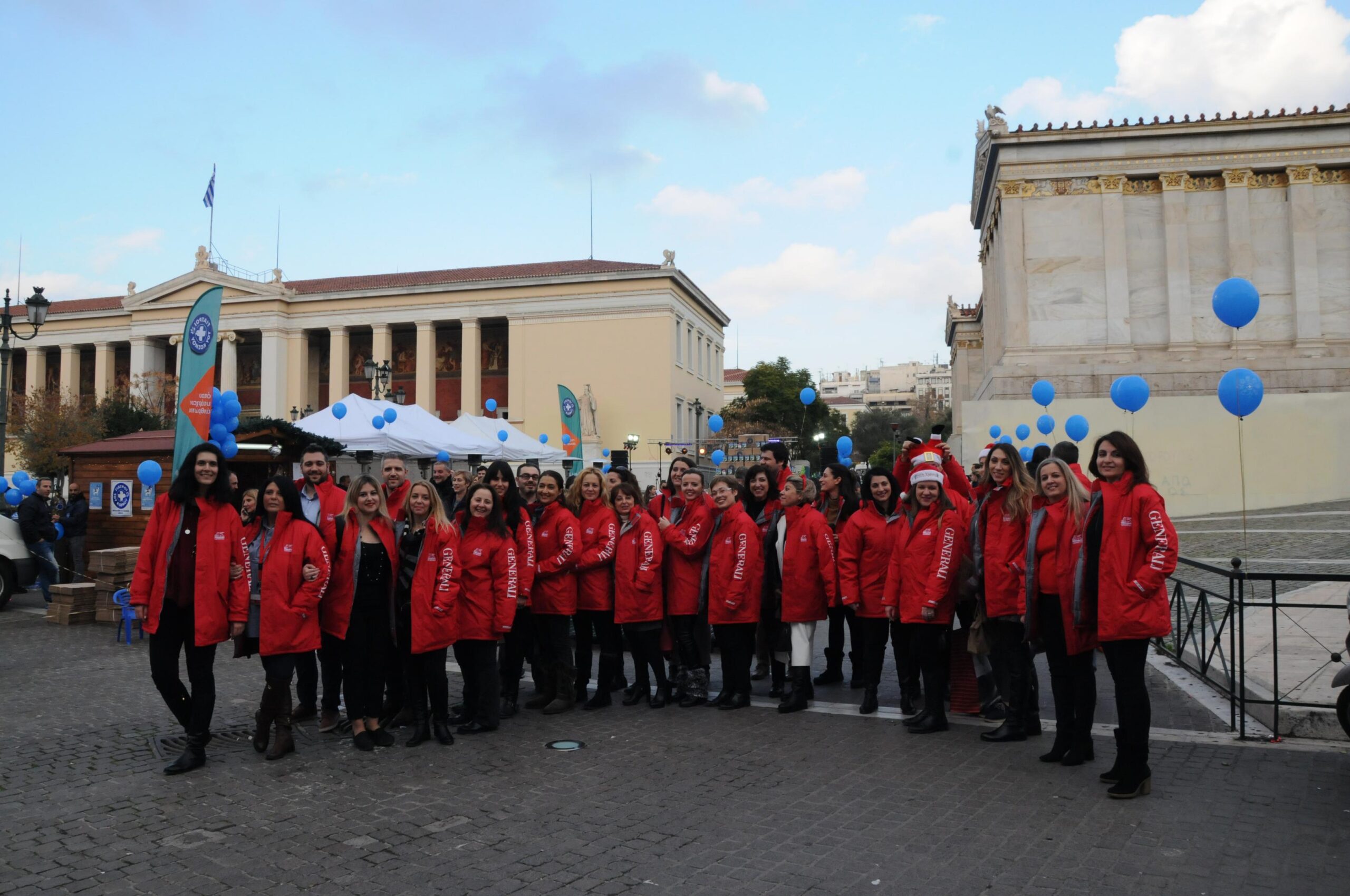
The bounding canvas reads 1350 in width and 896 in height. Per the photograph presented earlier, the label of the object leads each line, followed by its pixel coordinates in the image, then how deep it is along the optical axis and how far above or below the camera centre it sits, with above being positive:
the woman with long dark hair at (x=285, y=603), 5.90 -0.70
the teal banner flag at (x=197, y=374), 11.47 +1.57
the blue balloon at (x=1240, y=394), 12.95 +1.26
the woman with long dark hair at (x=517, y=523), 6.91 -0.24
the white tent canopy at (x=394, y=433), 17.70 +1.24
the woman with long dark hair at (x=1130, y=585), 4.96 -0.56
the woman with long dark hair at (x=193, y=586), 5.62 -0.56
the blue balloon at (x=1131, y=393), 14.73 +1.47
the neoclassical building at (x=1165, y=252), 27.67 +7.15
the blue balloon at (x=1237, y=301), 10.91 +2.17
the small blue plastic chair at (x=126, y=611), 10.32 -1.31
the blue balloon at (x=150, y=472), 13.09 +0.34
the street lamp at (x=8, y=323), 17.20 +3.38
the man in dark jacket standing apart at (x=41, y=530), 13.25 -0.47
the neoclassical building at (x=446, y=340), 54.94 +9.87
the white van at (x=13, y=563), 13.44 -0.97
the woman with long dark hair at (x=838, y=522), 8.12 -0.31
